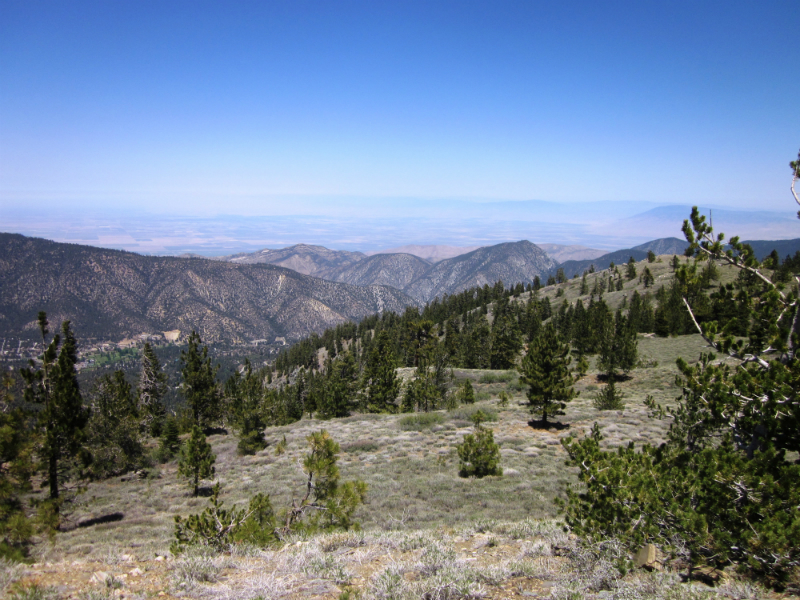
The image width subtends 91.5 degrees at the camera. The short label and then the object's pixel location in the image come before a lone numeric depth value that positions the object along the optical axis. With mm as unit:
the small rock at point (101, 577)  6348
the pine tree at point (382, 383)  39500
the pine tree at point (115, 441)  25109
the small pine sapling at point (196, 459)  18750
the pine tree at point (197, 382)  31491
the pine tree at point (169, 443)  29052
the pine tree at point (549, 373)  24812
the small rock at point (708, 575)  5750
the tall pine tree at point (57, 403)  14873
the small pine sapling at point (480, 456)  17719
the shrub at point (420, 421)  28766
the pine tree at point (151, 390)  38594
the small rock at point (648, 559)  6371
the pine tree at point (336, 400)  38781
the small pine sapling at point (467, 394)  36781
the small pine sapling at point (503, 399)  33425
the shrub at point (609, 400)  29109
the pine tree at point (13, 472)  8930
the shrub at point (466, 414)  29112
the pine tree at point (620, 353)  39125
